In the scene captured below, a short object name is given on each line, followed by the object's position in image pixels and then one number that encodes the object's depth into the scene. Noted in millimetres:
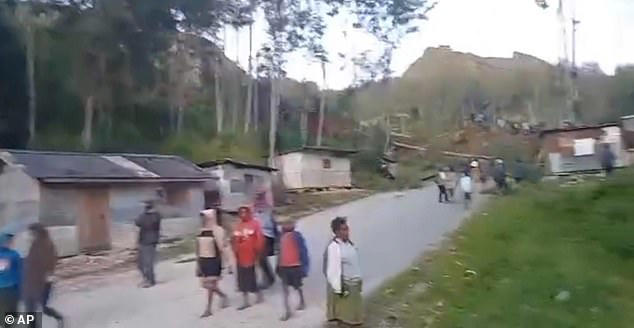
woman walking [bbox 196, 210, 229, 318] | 4480
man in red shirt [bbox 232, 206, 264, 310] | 4586
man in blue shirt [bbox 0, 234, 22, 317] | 3830
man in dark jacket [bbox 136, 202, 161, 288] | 4453
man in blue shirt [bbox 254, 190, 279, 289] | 4645
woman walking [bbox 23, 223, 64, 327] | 3945
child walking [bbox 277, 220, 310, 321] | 4629
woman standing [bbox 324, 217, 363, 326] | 4465
